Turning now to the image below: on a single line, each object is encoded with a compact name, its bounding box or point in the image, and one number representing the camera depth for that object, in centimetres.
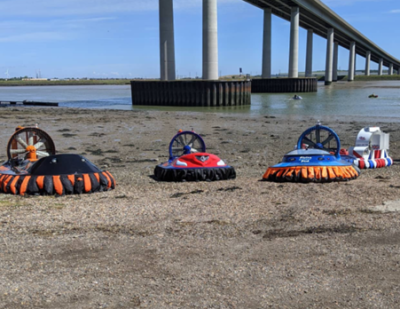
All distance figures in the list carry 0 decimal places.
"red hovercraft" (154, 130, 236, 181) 902
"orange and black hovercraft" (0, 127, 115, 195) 774
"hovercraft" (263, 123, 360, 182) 854
